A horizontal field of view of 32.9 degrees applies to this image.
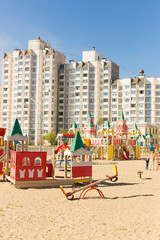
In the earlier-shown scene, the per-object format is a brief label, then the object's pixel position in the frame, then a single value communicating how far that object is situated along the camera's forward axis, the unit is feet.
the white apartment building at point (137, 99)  307.17
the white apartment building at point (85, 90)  324.39
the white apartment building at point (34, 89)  328.29
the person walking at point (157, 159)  87.35
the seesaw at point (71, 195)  40.60
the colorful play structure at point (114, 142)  136.46
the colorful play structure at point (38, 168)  50.49
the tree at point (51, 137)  297.53
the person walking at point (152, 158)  86.64
